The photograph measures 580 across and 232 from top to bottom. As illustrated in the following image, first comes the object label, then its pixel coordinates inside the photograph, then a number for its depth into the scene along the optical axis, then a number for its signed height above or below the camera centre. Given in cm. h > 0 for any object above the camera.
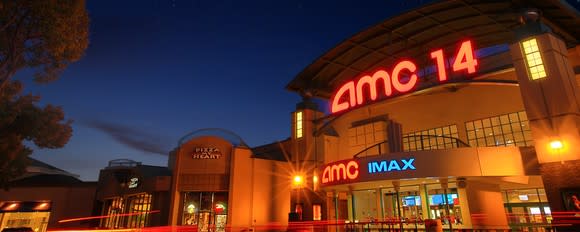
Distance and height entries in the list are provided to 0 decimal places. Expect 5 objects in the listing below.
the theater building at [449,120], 1563 +631
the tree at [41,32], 1545 +877
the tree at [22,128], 1877 +610
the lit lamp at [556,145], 1482 +317
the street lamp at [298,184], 2622 +264
